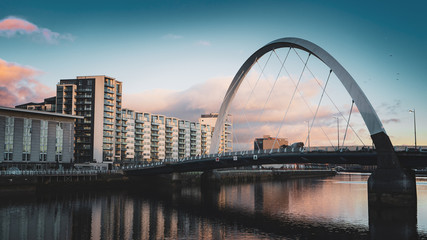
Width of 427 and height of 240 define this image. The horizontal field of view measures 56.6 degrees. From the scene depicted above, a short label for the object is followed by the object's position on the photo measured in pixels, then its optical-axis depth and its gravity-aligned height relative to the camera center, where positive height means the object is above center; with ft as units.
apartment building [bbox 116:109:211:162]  484.33 +16.97
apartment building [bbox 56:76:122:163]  403.13 +41.35
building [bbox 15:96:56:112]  417.90 +46.48
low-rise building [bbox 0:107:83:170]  280.10 +7.59
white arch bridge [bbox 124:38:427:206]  176.35 -3.40
